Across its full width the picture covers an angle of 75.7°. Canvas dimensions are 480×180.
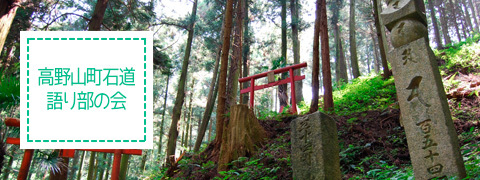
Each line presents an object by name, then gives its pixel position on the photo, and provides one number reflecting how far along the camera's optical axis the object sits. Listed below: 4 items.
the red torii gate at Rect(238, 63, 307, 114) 8.29
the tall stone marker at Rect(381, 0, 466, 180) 3.18
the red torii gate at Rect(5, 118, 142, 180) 4.95
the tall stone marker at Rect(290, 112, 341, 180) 3.51
